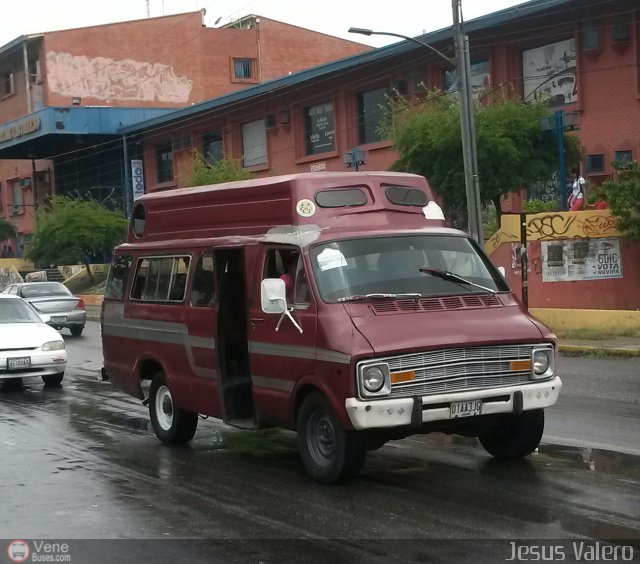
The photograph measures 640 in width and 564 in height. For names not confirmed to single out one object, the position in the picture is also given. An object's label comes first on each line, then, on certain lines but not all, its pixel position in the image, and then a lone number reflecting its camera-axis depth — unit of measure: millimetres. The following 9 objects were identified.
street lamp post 21812
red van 7629
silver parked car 26984
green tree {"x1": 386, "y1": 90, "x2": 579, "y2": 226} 26547
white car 15086
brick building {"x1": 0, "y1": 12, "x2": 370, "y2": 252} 58156
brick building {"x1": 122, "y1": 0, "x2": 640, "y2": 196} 28656
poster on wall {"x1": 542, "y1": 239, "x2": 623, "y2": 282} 23172
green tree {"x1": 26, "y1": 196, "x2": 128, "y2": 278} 47781
